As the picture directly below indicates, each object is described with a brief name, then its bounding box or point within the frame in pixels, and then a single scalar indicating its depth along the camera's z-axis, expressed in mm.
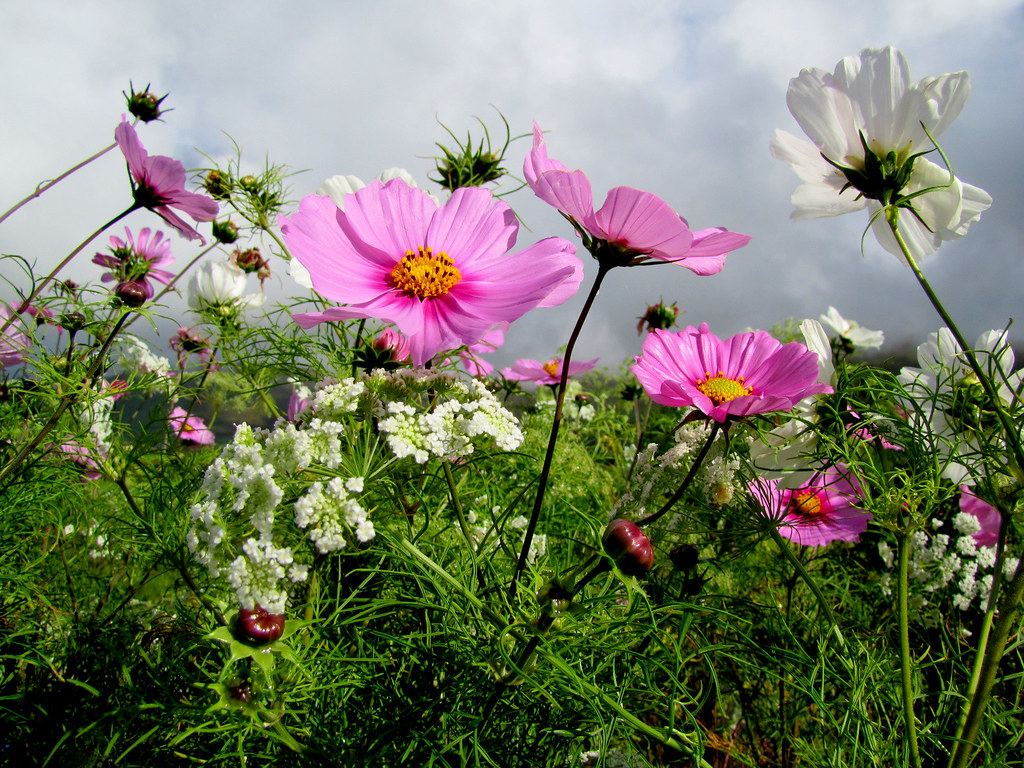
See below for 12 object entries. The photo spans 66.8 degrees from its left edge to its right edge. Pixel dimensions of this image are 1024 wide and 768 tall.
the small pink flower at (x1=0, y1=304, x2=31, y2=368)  297
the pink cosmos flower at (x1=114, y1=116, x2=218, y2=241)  292
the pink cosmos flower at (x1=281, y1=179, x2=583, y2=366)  184
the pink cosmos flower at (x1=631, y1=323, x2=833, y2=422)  198
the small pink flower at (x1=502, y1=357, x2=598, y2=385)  402
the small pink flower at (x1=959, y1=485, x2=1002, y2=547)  281
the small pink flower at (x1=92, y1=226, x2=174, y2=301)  328
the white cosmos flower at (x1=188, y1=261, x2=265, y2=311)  397
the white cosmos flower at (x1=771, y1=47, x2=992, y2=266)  190
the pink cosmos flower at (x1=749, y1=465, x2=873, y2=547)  245
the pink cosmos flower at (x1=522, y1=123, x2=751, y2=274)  168
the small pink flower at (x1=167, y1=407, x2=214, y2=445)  437
